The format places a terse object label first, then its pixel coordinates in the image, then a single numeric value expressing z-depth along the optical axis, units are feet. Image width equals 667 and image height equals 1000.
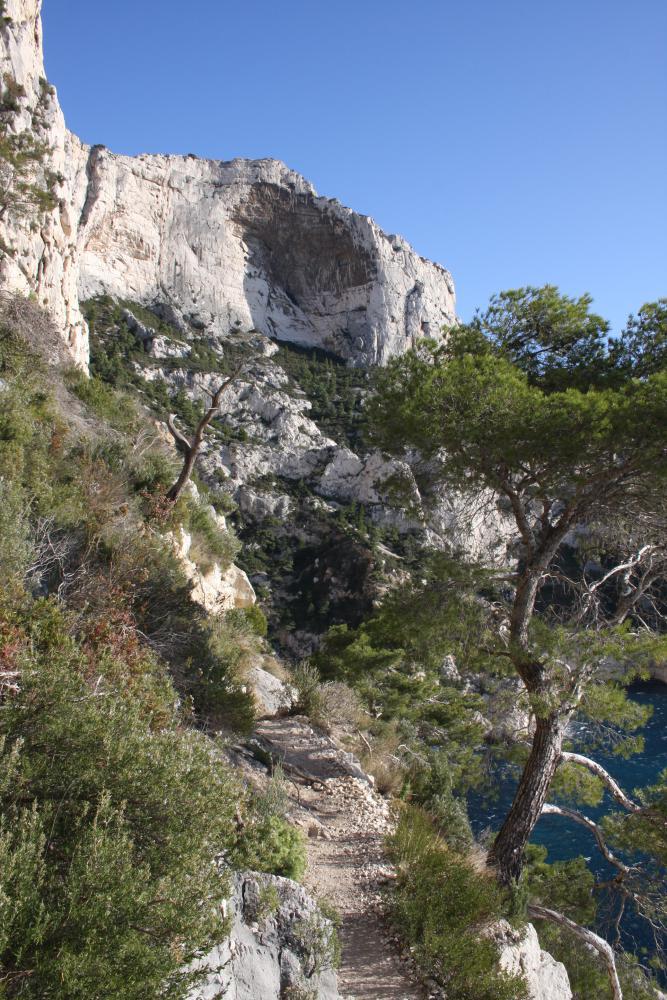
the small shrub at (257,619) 35.48
